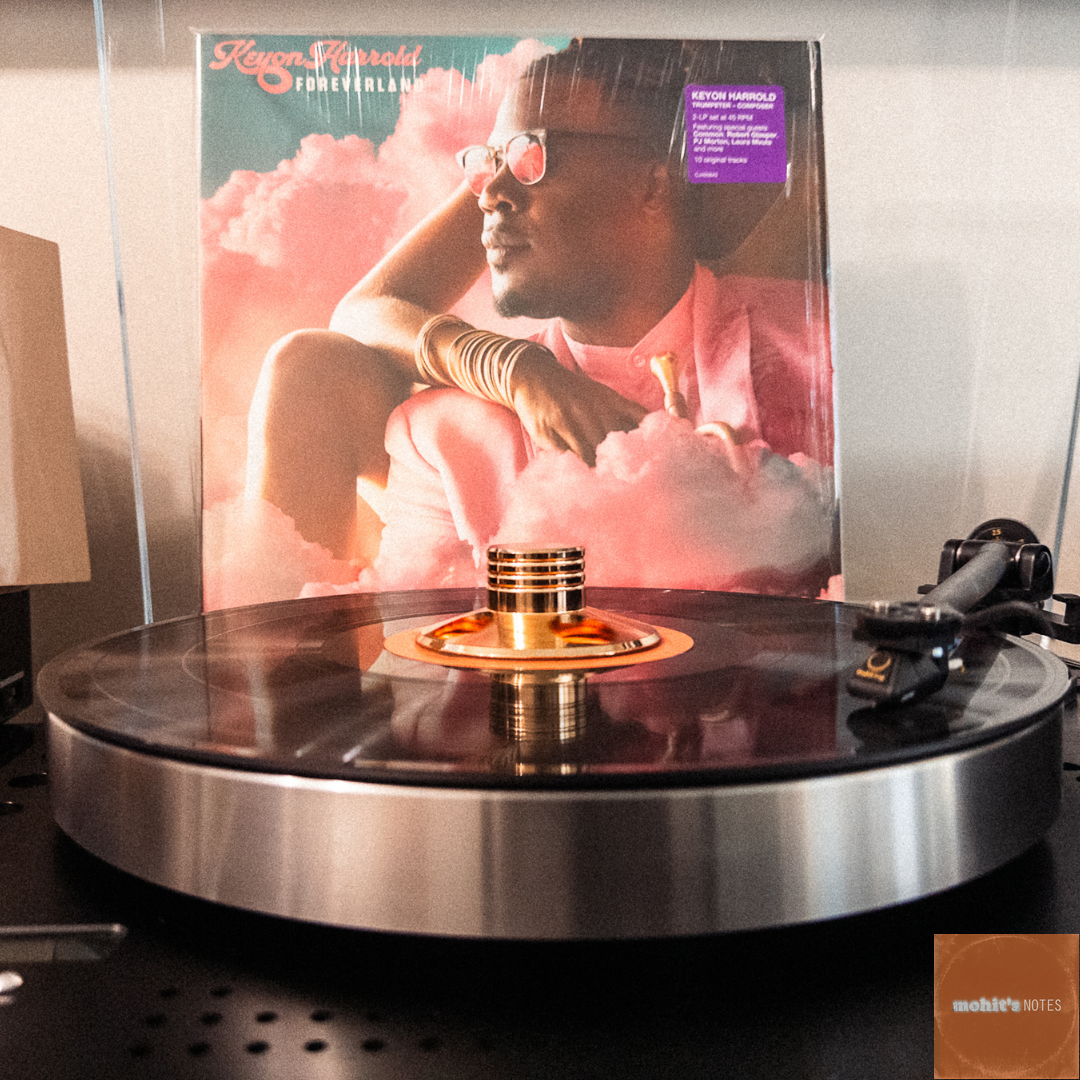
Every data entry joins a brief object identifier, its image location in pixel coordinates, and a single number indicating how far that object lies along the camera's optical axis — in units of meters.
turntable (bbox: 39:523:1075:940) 0.41
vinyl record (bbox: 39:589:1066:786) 0.43
